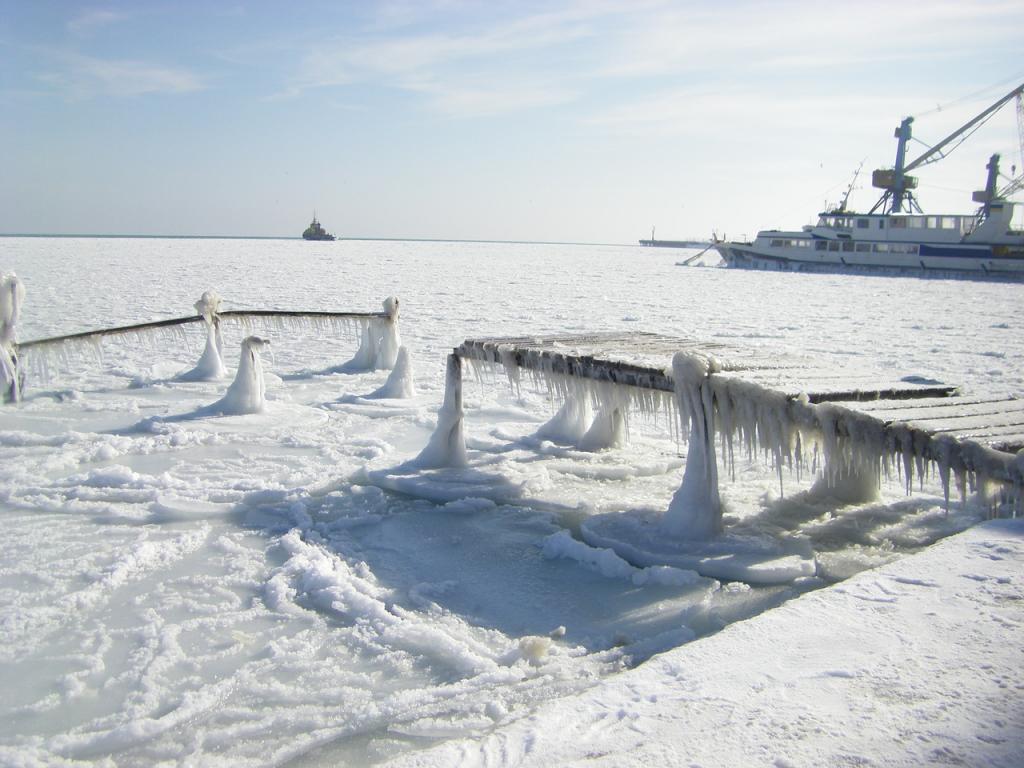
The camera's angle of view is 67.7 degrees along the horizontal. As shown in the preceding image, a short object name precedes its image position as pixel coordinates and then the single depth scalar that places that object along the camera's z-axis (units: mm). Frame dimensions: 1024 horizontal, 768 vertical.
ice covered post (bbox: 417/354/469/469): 5992
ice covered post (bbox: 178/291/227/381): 9906
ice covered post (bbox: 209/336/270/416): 8125
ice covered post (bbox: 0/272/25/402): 8258
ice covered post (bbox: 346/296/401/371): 11312
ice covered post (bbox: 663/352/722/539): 4262
